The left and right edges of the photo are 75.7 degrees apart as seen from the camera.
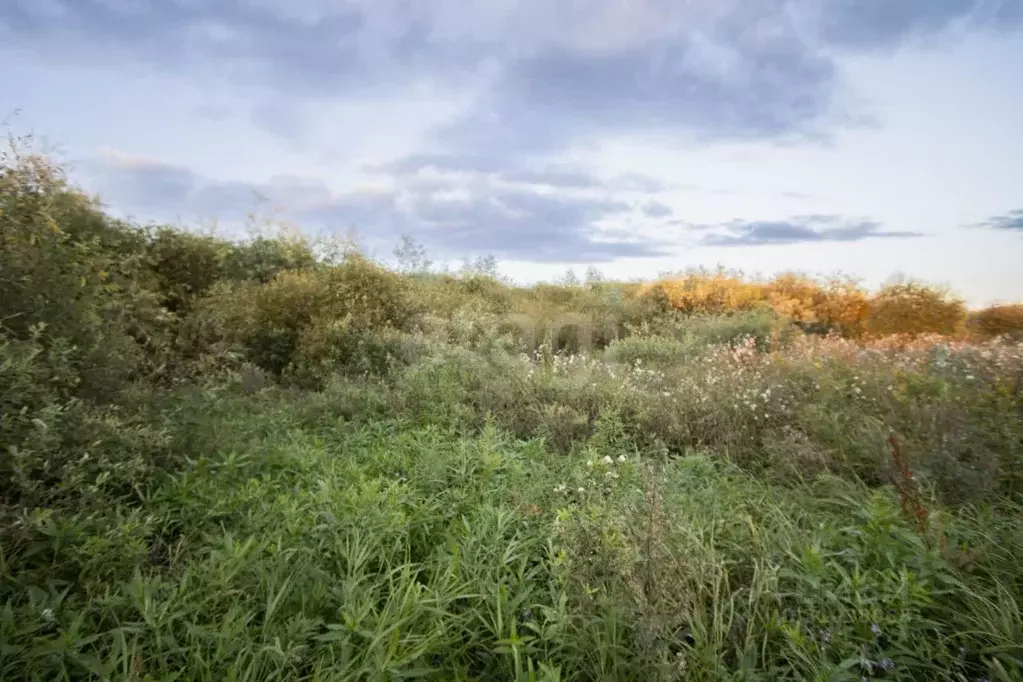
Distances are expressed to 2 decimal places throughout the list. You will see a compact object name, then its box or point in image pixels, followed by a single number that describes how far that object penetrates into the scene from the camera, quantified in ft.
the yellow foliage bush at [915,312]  37.45
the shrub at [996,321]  34.45
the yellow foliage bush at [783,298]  41.09
